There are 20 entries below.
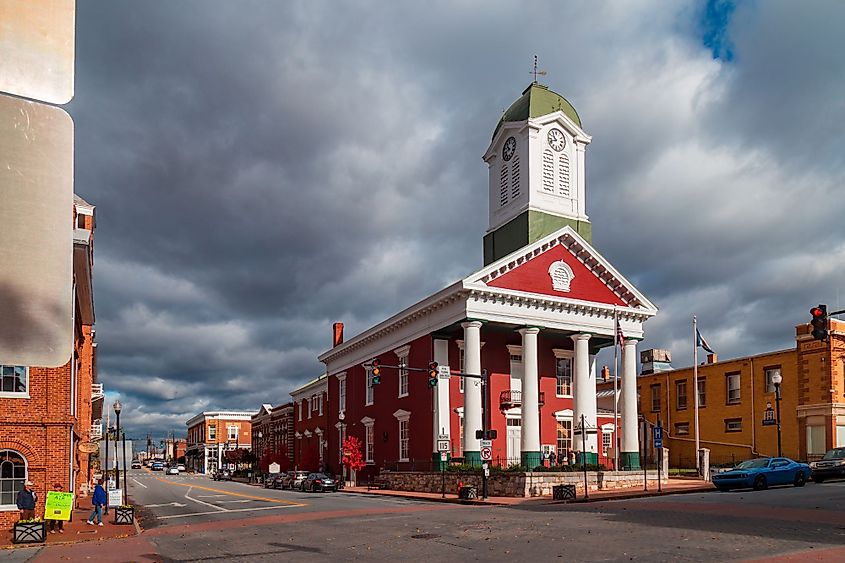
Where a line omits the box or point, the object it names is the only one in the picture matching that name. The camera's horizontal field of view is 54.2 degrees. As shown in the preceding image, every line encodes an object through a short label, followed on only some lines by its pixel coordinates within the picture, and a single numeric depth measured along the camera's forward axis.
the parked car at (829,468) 38.22
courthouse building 43.66
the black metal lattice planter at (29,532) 22.31
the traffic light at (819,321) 21.41
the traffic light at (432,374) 34.97
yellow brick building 49.22
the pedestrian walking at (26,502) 23.38
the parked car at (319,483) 51.19
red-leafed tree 54.28
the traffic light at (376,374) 35.91
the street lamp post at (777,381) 40.49
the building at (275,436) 81.62
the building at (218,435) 143.12
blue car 34.56
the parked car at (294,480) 55.81
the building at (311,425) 69.44
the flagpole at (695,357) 48.66
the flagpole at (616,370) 41.91
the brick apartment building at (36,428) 25.77
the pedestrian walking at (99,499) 27.08
